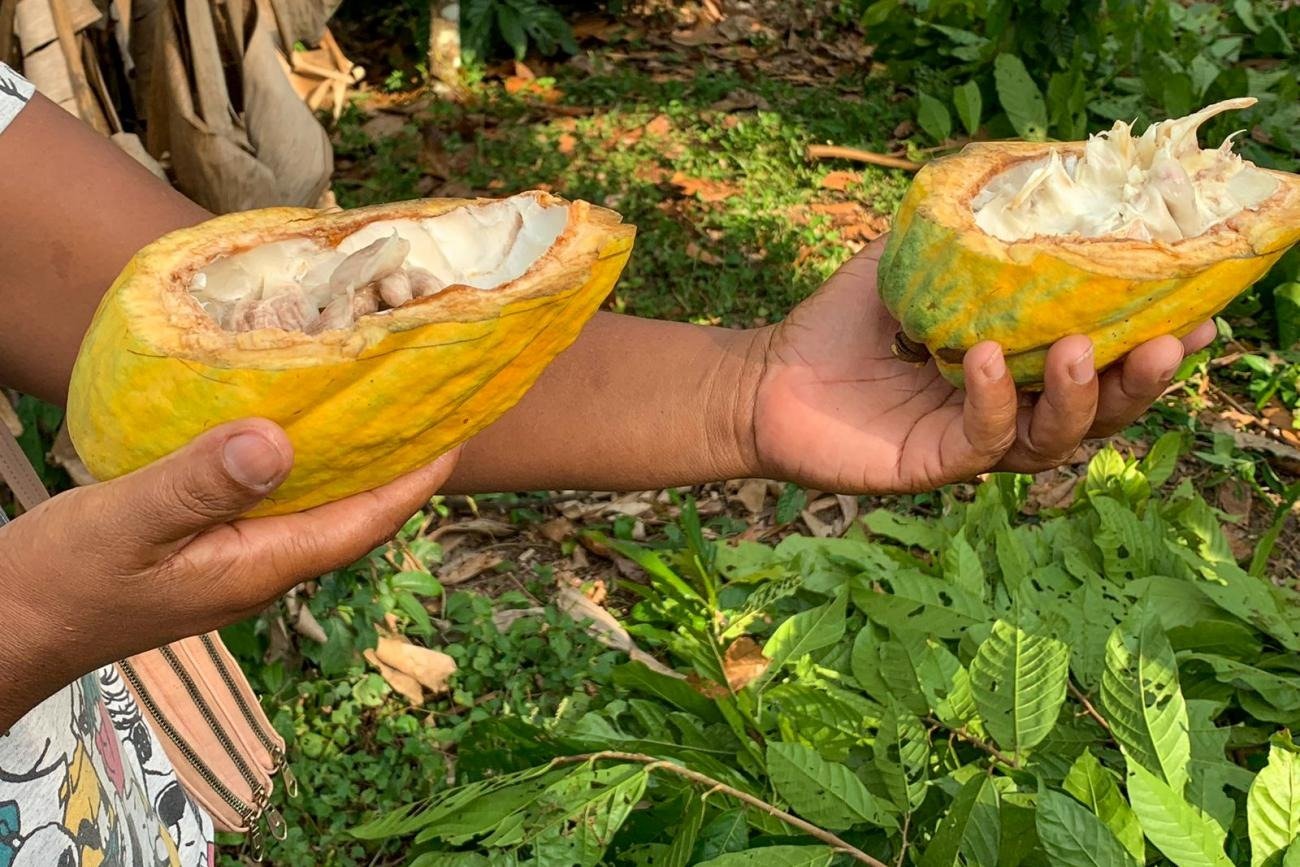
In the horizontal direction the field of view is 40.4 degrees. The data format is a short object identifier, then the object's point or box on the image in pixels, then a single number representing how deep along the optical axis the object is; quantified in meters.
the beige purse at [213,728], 0.66
